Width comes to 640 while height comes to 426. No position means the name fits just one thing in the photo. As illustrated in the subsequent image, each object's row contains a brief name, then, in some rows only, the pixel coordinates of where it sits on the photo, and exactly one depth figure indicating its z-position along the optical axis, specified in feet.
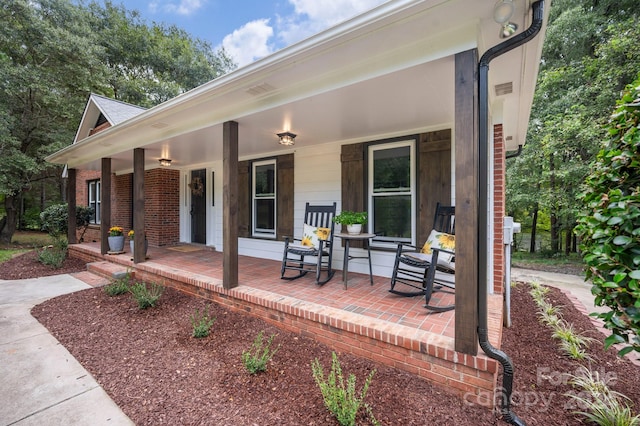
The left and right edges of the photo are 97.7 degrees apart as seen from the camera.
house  6.10
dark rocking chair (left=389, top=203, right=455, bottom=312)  9.00
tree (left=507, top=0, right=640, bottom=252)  20.52
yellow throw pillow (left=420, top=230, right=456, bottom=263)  9.42
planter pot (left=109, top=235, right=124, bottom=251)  19.16
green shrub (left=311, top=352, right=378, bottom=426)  5.35
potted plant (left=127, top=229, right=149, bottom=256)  16.91
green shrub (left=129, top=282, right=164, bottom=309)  11.48
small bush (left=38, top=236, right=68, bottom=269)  20.00
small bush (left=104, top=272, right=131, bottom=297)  13.30
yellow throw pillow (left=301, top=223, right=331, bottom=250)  13.11
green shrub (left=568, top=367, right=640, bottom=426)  5.38
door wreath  22.83
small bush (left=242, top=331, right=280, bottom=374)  7.20
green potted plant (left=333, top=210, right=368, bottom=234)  11.91
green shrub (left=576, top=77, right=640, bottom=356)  3.97
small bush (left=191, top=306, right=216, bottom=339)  9.27
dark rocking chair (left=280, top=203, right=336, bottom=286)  12.50
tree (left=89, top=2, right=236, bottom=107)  41.98
